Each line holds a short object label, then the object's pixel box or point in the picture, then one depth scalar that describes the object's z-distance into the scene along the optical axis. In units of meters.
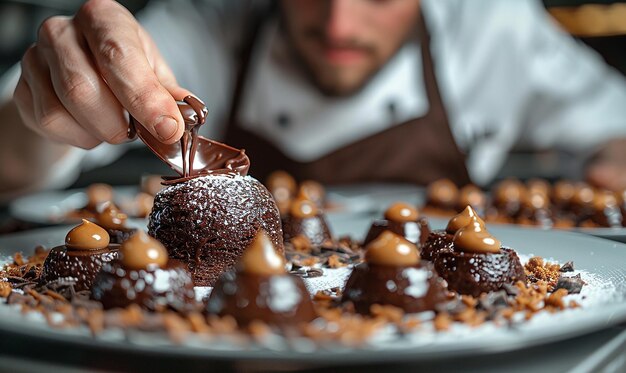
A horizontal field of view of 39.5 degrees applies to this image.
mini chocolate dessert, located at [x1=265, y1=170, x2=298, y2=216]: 0.64
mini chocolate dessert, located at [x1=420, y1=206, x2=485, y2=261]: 0.42
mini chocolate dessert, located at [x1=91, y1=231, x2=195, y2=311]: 0.33
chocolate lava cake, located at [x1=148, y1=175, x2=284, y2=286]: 0.41
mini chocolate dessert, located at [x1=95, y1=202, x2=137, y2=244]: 0.45
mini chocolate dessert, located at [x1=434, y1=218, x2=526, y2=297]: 0.37
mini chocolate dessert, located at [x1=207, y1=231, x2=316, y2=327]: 0.30
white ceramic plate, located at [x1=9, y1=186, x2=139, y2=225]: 0.62
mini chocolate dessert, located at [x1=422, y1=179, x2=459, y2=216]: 0.66
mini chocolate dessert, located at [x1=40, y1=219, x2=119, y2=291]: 0.38
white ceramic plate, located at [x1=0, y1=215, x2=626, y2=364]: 0.26
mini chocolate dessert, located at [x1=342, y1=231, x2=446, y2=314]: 0.33
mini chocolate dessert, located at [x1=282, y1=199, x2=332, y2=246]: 0.52
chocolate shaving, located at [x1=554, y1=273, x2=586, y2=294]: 0.37
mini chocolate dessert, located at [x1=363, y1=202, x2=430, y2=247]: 0.48
